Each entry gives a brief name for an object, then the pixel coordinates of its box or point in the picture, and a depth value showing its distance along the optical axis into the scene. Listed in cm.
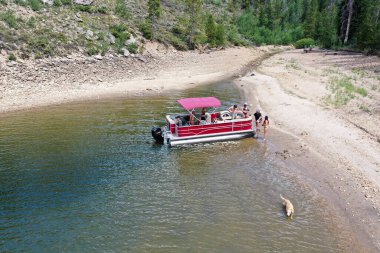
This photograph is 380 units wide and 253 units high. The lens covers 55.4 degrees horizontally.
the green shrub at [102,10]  6168
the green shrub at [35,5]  5194
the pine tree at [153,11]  6254
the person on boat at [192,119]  2710
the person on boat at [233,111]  2831
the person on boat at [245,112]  2844
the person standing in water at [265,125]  2703
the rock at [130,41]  5689
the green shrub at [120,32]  5684
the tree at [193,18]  7131
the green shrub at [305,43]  9191
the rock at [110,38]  5519
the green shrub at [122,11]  6475
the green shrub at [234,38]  8638
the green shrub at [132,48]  5619
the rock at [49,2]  5476
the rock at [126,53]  5419
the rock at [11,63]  4086
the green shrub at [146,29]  6255
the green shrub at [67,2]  5784
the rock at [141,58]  5508
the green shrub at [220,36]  7724
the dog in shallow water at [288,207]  1699
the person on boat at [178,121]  2695
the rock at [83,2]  6054
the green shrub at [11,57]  4144
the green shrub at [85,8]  5930
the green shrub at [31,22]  4828
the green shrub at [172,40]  6576
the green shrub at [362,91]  3547
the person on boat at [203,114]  2762
